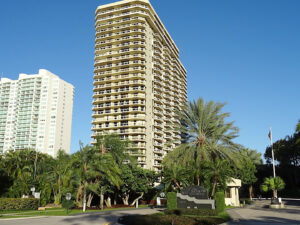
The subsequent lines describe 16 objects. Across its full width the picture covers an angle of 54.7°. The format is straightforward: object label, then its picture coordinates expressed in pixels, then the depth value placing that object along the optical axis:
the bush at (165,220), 19.95
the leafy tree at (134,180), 46.53
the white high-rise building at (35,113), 141.62
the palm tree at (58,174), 46.53
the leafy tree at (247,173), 67.00
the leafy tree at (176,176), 35.19
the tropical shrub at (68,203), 32.46
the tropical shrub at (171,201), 33.03
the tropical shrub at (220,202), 29.72
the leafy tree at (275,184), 44.78
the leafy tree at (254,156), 79.12
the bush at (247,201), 59.03
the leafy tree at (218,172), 33.44
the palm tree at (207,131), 40.81
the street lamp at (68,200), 32.48
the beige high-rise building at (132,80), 87.25
